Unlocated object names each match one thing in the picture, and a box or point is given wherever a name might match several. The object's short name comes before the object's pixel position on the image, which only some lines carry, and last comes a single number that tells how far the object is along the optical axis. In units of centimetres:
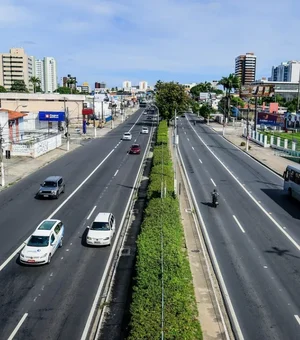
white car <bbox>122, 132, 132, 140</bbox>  8103
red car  6259
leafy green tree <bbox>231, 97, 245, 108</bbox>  18291
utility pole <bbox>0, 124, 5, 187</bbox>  4036
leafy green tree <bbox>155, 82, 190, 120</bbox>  10175
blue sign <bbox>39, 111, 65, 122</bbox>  9181
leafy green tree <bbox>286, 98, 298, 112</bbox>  15992
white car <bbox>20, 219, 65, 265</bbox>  2159
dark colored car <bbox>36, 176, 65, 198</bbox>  3506
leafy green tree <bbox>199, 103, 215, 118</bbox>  13220
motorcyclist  3270
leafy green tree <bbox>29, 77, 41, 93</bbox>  17560
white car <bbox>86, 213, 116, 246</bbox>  2435
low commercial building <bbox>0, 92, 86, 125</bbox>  11012
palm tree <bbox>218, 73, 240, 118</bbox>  12800
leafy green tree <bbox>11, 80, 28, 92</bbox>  19222
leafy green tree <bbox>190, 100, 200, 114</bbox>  17632
